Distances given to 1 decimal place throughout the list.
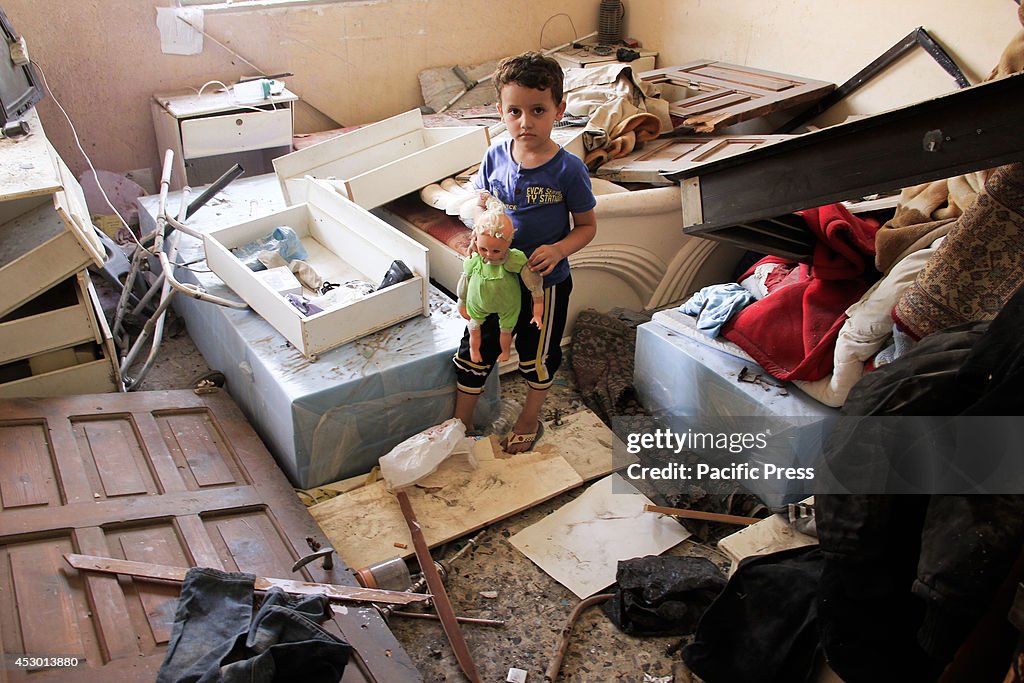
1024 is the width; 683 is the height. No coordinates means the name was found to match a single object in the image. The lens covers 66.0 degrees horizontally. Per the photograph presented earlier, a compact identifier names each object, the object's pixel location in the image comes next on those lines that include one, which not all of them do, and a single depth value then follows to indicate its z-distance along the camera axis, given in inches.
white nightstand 145.1
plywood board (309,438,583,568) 93.7
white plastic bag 99.3
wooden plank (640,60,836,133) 151.9
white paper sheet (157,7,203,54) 151.9
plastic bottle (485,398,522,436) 114.4
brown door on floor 69.8
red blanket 97.1
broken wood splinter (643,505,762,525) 97.0
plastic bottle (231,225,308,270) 116.2
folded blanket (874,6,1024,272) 93.1
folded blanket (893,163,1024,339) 75.1
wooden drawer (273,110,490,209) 125.4
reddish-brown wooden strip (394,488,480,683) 80.4
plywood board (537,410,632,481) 108.5
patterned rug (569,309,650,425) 120.2
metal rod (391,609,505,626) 85.9
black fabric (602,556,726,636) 85.6
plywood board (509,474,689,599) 92.8
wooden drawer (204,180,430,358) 100.0
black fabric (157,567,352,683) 63.3
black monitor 111.3
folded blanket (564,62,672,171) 142.2
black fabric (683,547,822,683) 73.3
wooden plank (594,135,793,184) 136.7
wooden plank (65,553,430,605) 75.6
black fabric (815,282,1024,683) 49.6
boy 87.7
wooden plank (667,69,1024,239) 60.0
